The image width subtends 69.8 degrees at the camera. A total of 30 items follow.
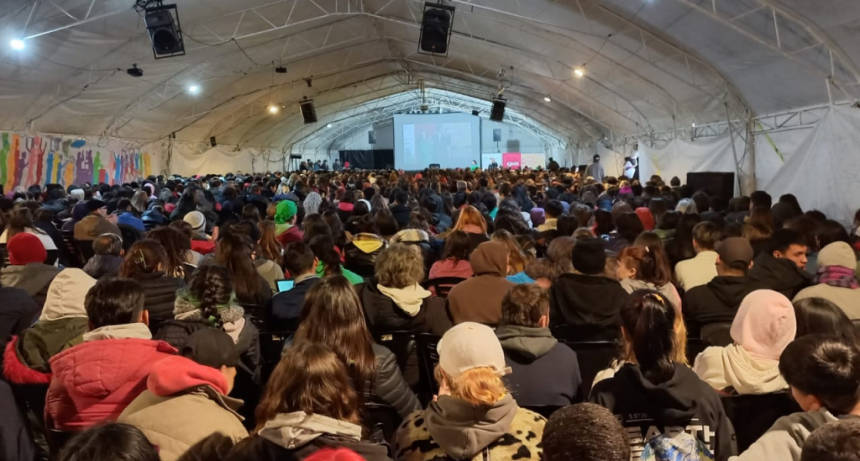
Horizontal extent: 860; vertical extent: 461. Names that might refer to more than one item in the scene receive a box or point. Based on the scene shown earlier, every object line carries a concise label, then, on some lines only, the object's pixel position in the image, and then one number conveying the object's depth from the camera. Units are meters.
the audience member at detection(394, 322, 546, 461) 1.90
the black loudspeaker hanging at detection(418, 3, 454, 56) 10.91
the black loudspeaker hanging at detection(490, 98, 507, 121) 20.16
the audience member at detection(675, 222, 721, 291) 4.43
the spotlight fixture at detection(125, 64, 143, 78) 13.43
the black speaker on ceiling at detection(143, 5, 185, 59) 9.97
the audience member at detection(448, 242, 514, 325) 3.61
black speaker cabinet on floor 12.14
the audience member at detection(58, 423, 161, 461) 1.29
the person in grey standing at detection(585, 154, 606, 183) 16.08
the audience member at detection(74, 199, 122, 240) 6.11
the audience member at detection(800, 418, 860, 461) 1.33
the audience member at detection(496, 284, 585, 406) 2.69
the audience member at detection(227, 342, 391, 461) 1.67
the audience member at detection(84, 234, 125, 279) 4.36
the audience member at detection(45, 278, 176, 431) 2.22
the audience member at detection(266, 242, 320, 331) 3.79
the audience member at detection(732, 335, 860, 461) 1.77
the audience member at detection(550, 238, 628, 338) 3.48
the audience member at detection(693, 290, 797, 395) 2.46
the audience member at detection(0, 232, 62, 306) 4.14
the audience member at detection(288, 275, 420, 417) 2.62
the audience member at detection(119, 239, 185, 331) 3.64
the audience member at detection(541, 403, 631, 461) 1.35
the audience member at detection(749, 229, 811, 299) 3.90
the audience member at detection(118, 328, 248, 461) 1.86
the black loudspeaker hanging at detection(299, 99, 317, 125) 21.33
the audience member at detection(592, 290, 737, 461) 1.99
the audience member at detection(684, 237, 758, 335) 3.66
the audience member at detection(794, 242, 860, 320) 3.52
